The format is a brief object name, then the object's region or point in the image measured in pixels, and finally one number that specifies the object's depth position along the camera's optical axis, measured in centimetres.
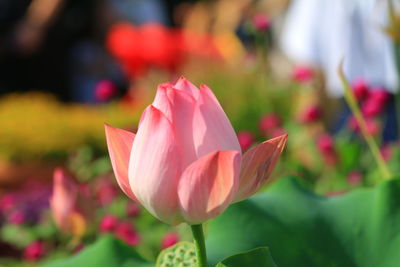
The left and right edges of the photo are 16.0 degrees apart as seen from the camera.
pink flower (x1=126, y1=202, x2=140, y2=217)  206
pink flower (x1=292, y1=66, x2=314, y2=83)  237
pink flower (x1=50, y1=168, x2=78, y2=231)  143
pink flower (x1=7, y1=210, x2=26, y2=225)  214
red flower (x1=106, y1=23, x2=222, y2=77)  511
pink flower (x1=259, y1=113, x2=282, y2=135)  233
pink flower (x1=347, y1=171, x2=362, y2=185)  199
